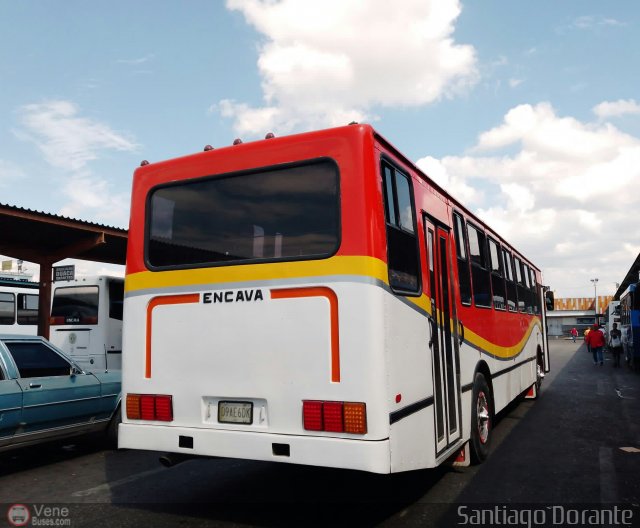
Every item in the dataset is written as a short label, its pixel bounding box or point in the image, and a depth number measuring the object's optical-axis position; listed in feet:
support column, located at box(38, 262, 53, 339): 53.31
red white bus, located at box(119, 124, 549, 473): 13.78
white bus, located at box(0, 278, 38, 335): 69.41
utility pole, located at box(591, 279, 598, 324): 256.36
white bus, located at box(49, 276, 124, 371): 50.29
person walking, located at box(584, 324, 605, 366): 74.38
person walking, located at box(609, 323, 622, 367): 73.67
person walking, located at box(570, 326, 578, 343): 202.90
